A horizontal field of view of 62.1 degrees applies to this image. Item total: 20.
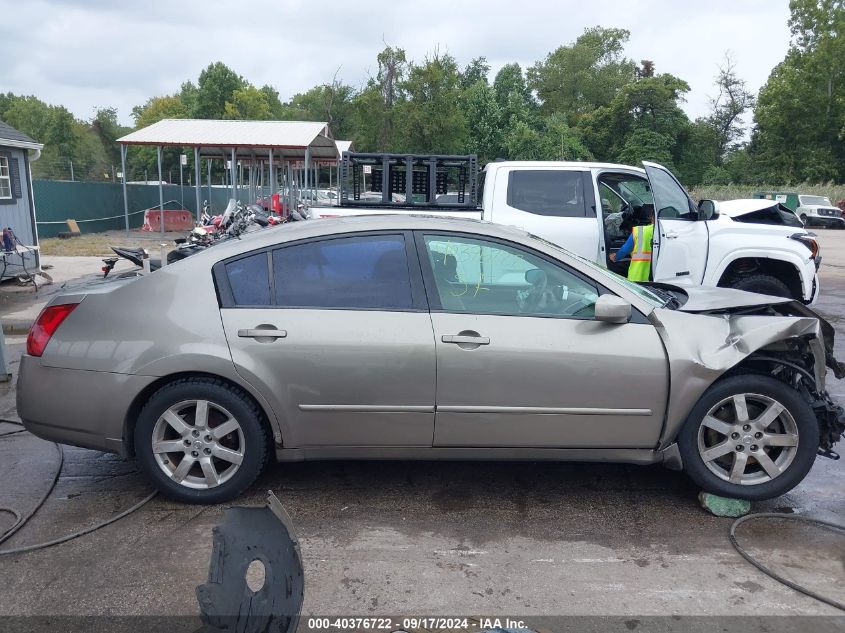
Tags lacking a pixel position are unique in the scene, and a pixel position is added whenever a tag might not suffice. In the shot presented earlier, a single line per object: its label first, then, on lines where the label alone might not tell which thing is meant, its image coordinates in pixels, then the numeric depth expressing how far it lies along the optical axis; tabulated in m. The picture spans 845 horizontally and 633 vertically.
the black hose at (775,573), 3.10
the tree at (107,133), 52.94
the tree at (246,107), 54.50
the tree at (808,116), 51.09
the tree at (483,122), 33.97
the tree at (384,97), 26.88
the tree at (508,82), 44.37
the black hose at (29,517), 3.50
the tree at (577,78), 71.75
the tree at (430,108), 26.61
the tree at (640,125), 50.59
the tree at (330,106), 42.05
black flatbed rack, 9.07
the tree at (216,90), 59.84
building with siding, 13.09
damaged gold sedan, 3.74
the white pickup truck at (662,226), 7.34
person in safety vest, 7.32
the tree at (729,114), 59.03
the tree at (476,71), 50.53
